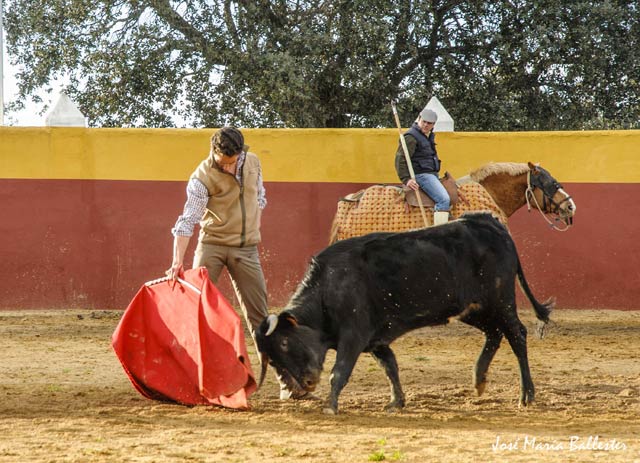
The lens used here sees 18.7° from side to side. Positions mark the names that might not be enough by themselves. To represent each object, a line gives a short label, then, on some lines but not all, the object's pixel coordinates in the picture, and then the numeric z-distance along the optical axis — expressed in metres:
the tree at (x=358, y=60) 28.35
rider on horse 17.32
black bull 11.31
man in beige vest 11.78
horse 17.61
